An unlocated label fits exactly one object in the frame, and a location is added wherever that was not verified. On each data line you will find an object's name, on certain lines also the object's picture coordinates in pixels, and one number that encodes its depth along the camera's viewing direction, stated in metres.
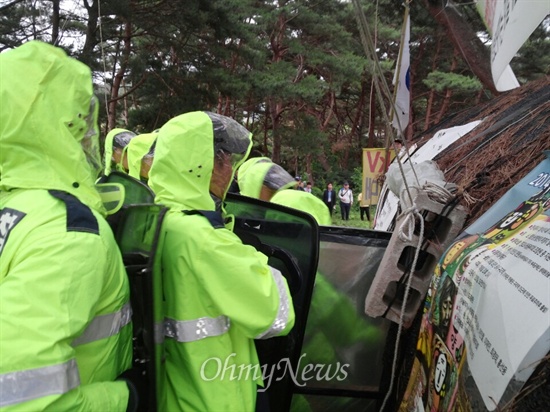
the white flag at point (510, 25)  2.46
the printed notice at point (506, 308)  1.35
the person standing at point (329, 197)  20.14
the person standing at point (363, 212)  19.62
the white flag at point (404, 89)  5.46
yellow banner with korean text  8.07
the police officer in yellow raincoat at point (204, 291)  1.74
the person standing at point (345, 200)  19.81
